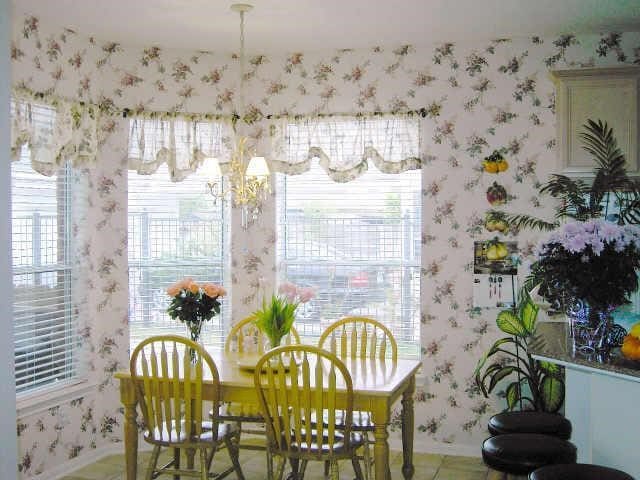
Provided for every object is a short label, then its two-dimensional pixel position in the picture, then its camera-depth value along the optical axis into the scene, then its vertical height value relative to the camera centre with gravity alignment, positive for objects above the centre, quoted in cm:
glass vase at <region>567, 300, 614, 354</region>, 272 -34
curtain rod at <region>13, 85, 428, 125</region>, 476 +80
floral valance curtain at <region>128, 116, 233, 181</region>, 488 +61
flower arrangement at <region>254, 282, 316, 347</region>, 385 -41
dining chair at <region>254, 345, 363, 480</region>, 335 -78
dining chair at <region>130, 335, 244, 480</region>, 355 -79
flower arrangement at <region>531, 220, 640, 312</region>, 260 -10
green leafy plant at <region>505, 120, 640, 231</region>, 385 +25
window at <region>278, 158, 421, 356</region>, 502 -8
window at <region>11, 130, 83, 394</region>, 423 -24
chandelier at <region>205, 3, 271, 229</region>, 393 +33
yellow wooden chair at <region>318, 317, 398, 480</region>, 383 -68
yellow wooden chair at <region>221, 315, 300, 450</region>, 412 -97
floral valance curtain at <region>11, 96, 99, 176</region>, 405 +60
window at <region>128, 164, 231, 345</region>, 502 -7
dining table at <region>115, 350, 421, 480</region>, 343 -76
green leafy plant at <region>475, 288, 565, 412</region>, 423 -81
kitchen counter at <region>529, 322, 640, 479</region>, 245 -58
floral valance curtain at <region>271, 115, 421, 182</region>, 489 +60
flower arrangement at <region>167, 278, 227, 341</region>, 399 -36
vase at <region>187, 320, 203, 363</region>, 402 -51
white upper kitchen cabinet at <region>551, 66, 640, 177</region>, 412 +69
